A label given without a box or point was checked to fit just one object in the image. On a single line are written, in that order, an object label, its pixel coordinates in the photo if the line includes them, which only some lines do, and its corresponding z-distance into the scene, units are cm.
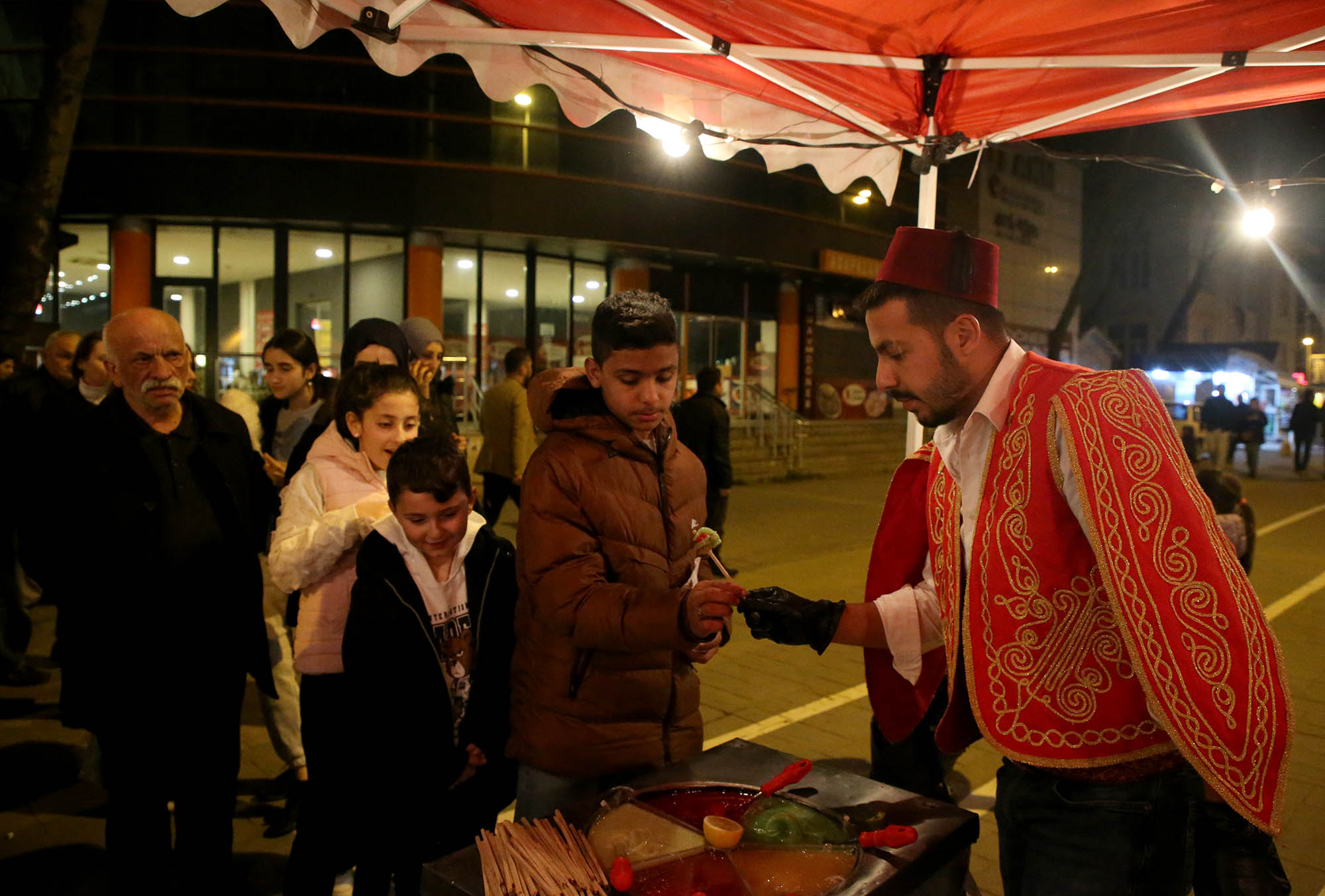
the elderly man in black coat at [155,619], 302
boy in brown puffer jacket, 211
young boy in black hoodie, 262
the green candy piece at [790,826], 169
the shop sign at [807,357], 2383
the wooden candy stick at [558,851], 154
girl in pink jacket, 280
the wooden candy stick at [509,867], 151
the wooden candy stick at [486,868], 150
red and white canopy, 309
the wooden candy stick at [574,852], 154
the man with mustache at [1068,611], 152
